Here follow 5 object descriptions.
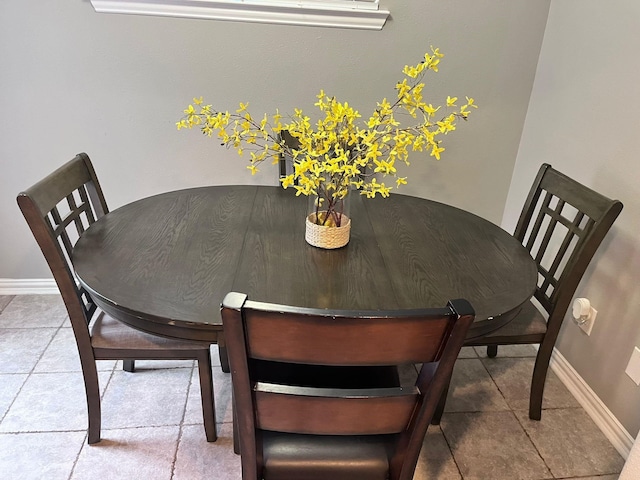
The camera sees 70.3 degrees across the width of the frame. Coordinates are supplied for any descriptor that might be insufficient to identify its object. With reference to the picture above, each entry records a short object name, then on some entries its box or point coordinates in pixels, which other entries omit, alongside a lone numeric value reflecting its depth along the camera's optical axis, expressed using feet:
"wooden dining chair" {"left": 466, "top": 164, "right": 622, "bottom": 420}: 4.84
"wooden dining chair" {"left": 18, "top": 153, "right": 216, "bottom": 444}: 4.22
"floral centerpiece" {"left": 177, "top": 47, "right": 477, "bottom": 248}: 3.95
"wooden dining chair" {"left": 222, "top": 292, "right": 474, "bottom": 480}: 2.63
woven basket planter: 4.65
